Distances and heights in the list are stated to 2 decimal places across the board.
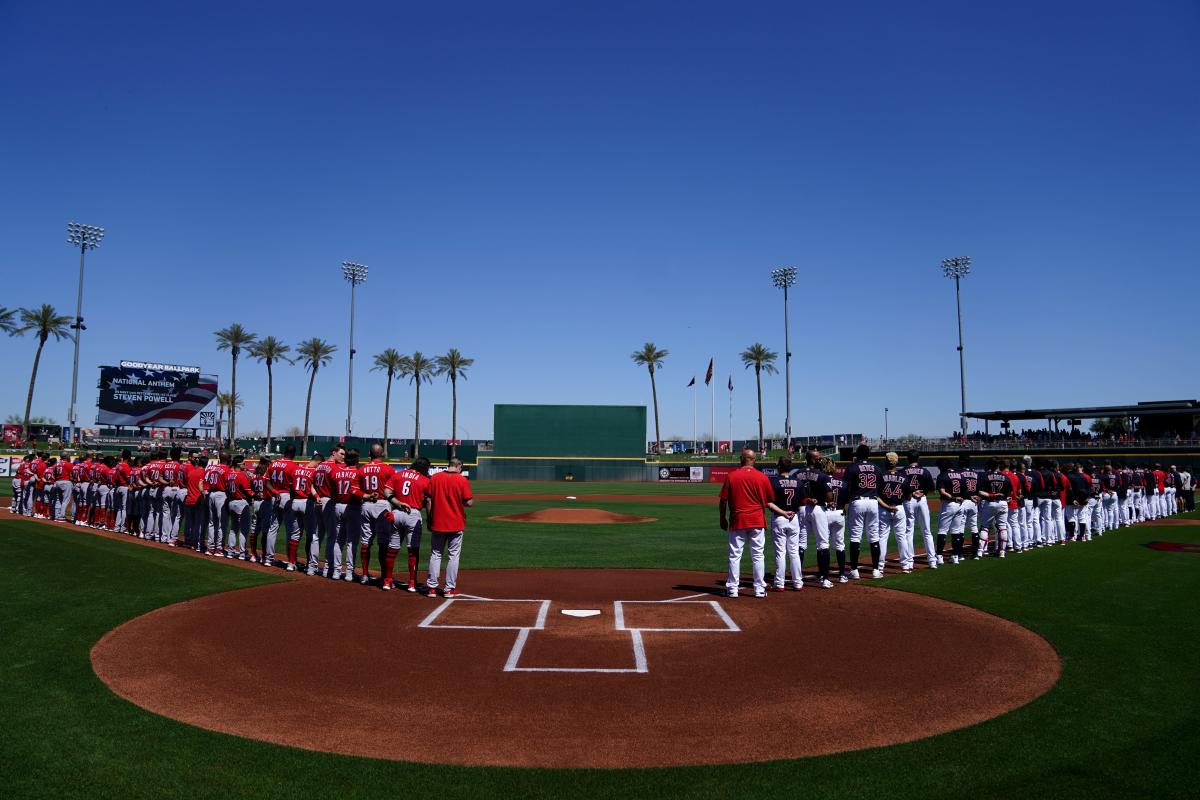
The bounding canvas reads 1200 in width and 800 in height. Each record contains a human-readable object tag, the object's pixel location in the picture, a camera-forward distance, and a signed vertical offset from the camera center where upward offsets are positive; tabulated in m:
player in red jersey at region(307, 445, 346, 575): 12.24 -0.70
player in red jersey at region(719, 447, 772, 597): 10.88 -0.97
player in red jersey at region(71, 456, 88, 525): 19.64 -1.03
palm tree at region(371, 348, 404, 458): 83.81 +10.10
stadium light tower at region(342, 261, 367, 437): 59.94 +14.56
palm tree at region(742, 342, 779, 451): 88.88 +11.45
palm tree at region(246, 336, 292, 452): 76.06 +9.93
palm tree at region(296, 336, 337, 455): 77.50 +10.28
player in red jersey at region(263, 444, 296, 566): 13.10 -0.88
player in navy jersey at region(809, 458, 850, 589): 12.07 -1.03
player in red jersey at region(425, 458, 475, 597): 10.62 -0.98
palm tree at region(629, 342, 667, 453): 88.50 +11.44
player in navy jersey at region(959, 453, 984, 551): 14.69 -0.85
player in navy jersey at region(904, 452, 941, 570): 13.16 -0.93
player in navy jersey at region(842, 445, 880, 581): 12.52 -0.80
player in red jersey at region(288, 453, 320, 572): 12.79 -0.95
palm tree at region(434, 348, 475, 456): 87.25 +10.31
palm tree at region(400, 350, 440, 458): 86.00 +9.73
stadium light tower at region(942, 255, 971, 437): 62.39 +16.19
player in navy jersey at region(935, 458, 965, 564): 14.37 -1.05
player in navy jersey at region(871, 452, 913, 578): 12.80 -0.94
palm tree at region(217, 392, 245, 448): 115.75 +7.55
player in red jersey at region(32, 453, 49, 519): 21.42 -1.19
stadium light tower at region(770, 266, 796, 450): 67.31 +16.11
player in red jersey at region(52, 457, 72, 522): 20.75 -1.16
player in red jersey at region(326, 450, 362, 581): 11.89 -1.11
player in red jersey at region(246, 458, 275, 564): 13.47 -0.96
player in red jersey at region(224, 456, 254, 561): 14.27 -1.01
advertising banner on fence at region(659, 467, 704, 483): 67.12 -2.23
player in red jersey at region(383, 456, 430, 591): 11.24 -0.85
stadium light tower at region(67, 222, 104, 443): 46.38 +13.84
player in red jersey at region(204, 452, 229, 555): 14.61 -0.97
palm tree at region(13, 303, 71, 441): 60.38 +10.37
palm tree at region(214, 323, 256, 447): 74.94 +11.21
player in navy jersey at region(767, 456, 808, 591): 11.41 -1.12
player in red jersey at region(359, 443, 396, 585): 11.68 -0.73
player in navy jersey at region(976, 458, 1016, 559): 15.24 -0.97
